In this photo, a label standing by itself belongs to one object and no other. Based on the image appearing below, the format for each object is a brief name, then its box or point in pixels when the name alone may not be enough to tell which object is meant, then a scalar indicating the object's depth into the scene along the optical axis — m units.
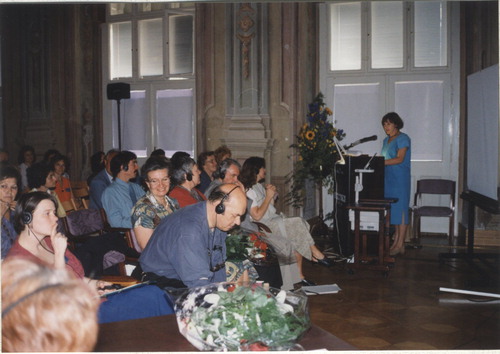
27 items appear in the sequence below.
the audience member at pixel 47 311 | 1.09
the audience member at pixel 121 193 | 4.62
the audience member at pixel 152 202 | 3.67
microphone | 5.89
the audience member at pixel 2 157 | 6.40
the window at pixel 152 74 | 8.79
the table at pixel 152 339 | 1.84
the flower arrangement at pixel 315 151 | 7.21
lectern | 5.92
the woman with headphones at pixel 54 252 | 2.58
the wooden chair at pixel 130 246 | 3.72
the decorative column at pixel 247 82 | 7.73
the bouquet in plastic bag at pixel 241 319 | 1.69
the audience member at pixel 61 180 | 6.10
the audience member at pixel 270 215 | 5.08
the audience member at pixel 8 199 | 2.90
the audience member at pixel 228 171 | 4.98
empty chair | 7.13
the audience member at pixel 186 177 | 4.61
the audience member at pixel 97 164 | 6.77
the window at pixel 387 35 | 7.73
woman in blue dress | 6.47
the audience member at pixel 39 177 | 4.67
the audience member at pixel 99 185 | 5.64
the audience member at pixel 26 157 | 8.13
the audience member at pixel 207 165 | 6.30
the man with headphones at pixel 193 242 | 2.67
